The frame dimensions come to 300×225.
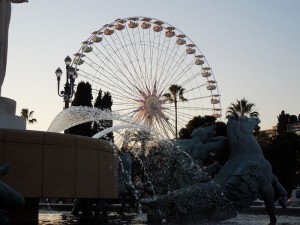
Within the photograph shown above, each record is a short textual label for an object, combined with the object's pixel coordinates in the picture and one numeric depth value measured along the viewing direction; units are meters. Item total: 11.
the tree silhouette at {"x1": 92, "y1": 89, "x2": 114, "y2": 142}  43.29
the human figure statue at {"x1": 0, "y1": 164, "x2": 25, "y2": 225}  4.10
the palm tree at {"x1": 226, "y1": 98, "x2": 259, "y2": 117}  59.58
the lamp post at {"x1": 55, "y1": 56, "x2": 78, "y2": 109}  17.98
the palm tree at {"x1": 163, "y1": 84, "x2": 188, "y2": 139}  58.78
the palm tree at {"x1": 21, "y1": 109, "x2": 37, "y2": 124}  80.03
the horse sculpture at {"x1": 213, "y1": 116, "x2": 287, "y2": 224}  10.66
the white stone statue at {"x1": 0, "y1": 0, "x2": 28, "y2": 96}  9.66
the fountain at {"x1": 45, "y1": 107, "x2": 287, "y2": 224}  10.30
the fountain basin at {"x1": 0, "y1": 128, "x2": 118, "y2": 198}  7.39
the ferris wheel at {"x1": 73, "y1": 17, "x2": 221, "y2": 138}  34.09
